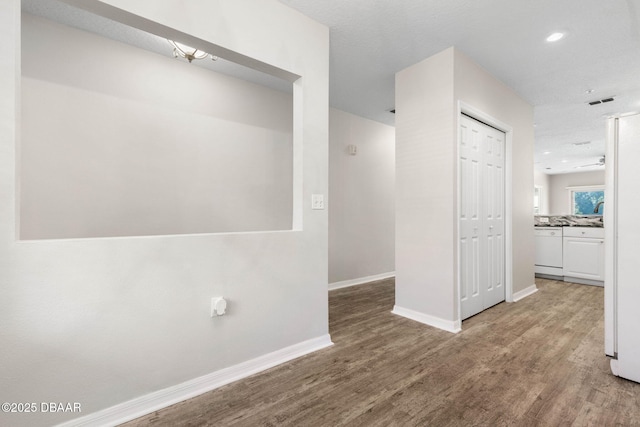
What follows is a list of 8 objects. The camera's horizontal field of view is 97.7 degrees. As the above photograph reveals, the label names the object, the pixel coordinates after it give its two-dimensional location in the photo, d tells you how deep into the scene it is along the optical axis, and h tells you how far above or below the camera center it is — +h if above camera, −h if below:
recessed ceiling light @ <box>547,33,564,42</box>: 2.47 +1.53
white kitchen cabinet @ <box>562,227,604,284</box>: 4.18 -0.71
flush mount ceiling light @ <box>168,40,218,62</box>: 2.27 +1.30
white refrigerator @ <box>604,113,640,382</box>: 1.81 -0.27
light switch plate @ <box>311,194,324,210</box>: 2.28 +0.07
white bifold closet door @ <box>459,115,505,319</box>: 2.90 -0.10
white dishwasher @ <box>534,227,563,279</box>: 4.58 -0.74
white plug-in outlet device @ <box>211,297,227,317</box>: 1.80 -0.62
